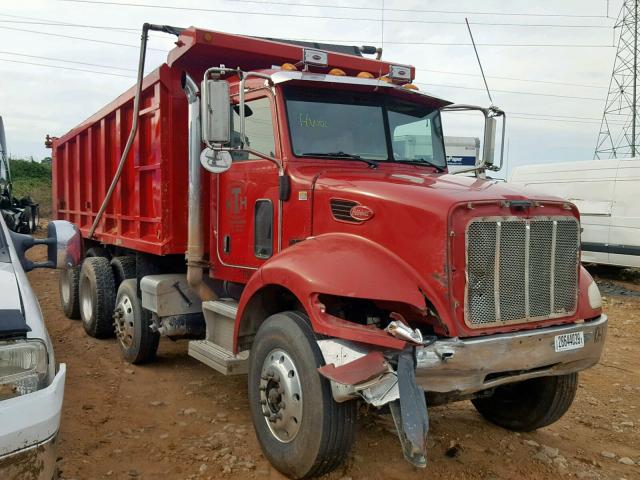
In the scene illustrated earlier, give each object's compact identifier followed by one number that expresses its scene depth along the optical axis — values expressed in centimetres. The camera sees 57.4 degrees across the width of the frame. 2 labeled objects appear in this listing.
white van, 1098
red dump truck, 317
